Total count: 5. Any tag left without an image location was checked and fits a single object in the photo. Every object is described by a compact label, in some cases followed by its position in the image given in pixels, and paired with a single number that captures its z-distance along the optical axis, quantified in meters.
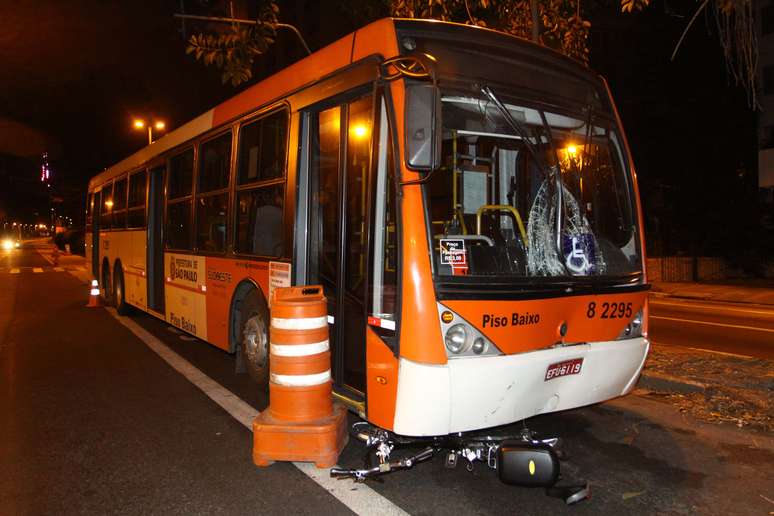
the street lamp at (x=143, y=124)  31.08
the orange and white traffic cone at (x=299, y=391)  4.20
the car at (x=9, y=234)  113.88
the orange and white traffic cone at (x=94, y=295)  13.59
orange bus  3.71
